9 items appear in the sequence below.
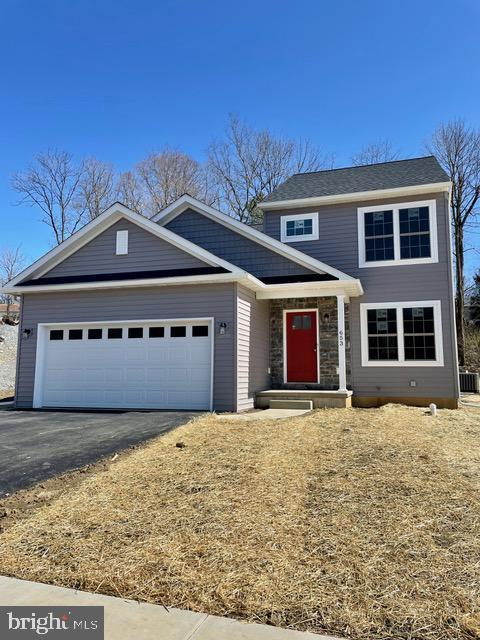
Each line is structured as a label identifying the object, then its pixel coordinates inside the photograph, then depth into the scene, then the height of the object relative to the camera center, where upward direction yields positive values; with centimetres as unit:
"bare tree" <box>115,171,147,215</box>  3038 +1143
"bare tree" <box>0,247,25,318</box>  3966 +871
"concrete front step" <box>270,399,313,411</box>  1095 -123
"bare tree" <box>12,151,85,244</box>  2930 +1197
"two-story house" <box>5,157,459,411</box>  1087 +133
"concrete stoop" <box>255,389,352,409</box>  1103 -110
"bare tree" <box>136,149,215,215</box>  2948 +1216
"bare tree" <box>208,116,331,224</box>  2820 +1255
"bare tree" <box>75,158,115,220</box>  2994 +1147
